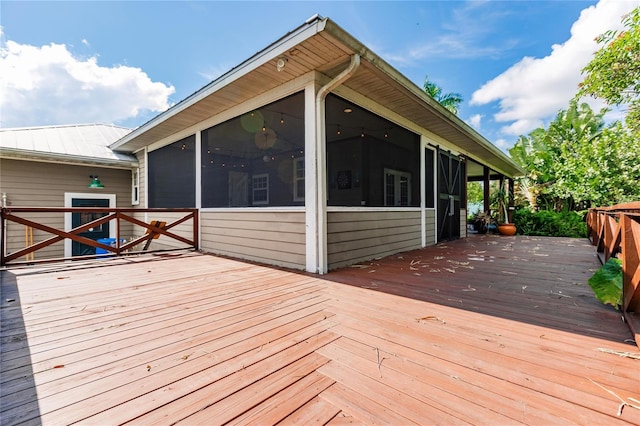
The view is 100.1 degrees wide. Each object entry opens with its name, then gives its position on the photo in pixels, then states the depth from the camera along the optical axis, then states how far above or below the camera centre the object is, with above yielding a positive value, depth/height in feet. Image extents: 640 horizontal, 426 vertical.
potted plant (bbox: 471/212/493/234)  32.88 -1.37
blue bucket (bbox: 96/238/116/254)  23.96 -2.33
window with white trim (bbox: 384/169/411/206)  17.76 +1.73
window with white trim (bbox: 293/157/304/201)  12.81 +1.88
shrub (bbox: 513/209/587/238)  29.86 -1.57
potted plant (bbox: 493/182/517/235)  30.14 -0.29
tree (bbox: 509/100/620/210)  29.89 +6.22
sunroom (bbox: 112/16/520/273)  11.46 +3.61
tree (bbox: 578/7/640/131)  20.89 +12.05
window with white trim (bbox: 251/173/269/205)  14.56 +1.40
